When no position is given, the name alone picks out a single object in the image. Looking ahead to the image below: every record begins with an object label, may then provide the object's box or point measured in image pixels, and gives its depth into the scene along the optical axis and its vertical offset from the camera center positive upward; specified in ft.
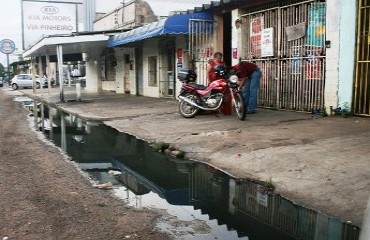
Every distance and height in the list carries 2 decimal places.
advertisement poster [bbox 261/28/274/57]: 41.09 +3.43
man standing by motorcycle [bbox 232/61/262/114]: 37.19 -0.34
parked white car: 135.95 -0.89
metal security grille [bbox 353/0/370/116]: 31.49 +1.11
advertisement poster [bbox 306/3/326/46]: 35.40 +4.45
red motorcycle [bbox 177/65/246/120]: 34.83 -1.48
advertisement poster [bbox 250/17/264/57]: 42.93 +4.49
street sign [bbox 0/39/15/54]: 196.13 +15.27
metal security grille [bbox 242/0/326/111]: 36.01 +2.31
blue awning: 46.70 +5.95
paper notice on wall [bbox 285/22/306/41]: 37.01 +4.12
